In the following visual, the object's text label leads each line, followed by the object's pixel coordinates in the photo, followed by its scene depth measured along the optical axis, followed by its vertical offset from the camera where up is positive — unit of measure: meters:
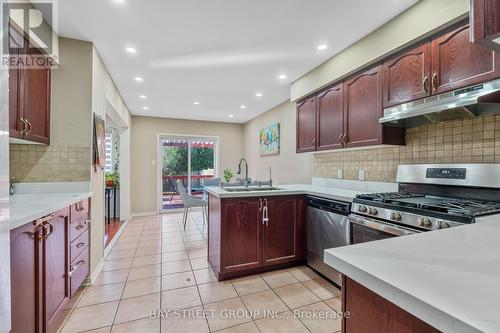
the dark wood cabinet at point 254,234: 2.31 -0.70
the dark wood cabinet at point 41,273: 1.17 -0.62
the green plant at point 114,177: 4.79 -0.23
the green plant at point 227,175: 4.63 -0.18
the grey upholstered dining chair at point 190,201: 4.29 -0.64
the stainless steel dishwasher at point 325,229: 2.11 -0.60
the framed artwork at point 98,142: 2.44 +0.25
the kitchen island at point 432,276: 0.41 -0.25
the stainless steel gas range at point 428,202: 1.36 -0.24
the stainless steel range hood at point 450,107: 1.39 +0.40
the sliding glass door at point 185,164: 5.85 +0.05
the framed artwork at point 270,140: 4.67 +0.56
